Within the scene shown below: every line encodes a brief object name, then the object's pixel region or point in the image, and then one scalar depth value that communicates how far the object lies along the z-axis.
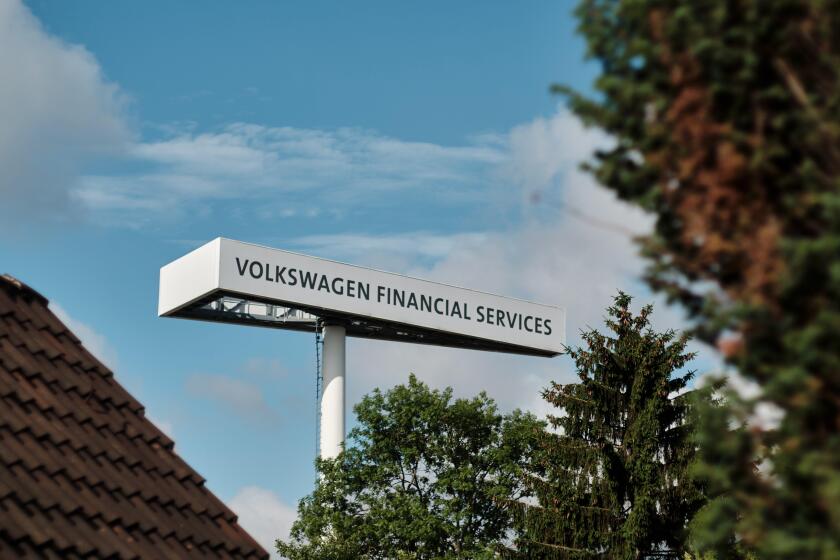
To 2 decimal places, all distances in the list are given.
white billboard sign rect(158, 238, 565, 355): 51.00
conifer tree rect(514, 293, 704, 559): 40.84
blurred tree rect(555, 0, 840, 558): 7.47
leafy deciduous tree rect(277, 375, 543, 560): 48.97
